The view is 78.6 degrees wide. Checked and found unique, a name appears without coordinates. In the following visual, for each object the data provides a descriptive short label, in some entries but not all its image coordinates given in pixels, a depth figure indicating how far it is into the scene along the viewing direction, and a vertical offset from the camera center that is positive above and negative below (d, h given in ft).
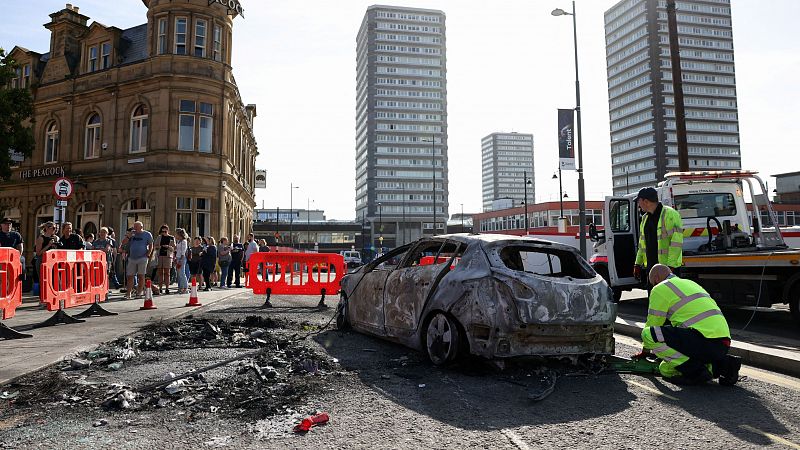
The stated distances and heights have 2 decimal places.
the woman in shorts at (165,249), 43.25 +0.33
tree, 69.69 +20.25
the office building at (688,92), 337.31 +110.81
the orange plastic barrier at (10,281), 21.48 -1.20
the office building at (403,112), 378.94 +109.96
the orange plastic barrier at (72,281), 24.95 -1.51
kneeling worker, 14.48 -2.64
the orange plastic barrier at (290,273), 36.19 -1.59
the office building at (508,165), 636.48 +109.95
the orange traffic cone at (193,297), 33.58 -3.08
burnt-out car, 14.73 -1.68
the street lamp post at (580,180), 63.57 +8.82
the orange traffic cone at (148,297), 32.20 -2.92
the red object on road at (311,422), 10.56 -3.80
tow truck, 25.46 +0.60
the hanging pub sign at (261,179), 124.77 +18.77
